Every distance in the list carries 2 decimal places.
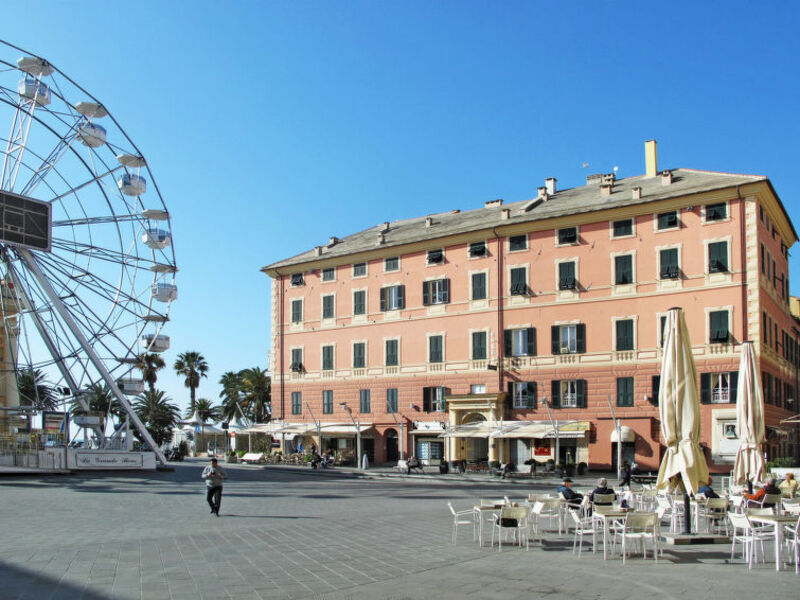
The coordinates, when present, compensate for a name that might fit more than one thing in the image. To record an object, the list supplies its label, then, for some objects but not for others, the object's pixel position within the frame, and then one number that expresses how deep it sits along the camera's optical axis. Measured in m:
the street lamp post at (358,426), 49.41
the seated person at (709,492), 18.64
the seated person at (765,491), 16.67
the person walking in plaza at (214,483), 20.08
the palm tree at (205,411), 92.36
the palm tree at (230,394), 83.75
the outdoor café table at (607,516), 13.44
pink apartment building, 41.19
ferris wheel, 36.09
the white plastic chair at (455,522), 15.09
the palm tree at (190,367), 91.44
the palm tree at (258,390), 77.31
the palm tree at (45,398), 37.47
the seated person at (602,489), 16.77
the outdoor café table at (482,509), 14.79
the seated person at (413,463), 44.19
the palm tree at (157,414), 82.56
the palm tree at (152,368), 85.44
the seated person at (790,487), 19.96
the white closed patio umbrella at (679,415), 15.23
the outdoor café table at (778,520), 12.40
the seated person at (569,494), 17.06
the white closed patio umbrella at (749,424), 21.95
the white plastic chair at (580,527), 13.88
